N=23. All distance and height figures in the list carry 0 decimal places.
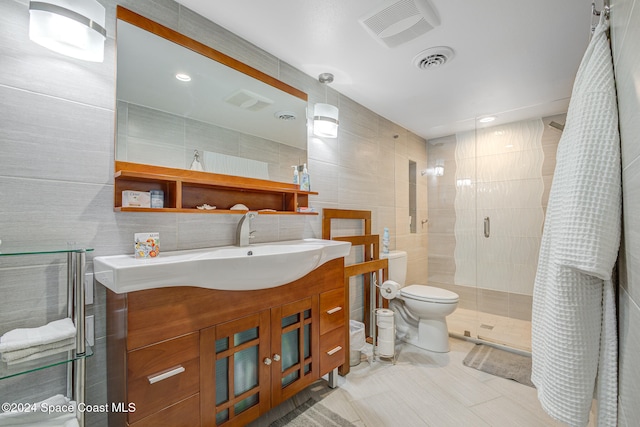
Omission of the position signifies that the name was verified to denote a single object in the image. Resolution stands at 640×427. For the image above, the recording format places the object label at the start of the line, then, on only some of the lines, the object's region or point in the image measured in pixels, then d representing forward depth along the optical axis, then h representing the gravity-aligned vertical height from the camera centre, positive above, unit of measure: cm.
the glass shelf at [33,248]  83 -10
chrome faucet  159 -7
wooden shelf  124 +16
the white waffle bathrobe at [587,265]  59 -10
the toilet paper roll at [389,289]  234 -60
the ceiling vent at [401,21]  142 +108
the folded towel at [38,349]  82 -41
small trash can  213 -97
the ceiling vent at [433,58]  180 +109
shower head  244 +84
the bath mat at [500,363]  204 -116
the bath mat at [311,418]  151 -112
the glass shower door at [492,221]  261 -2
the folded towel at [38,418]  90 -67
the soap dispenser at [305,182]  191 +25
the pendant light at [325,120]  204 +73
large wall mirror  128 +61
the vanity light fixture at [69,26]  100 +72
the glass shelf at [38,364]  80 -45
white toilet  234 -81
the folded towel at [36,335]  83 -38
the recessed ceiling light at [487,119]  280 +101
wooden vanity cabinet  99 -57
